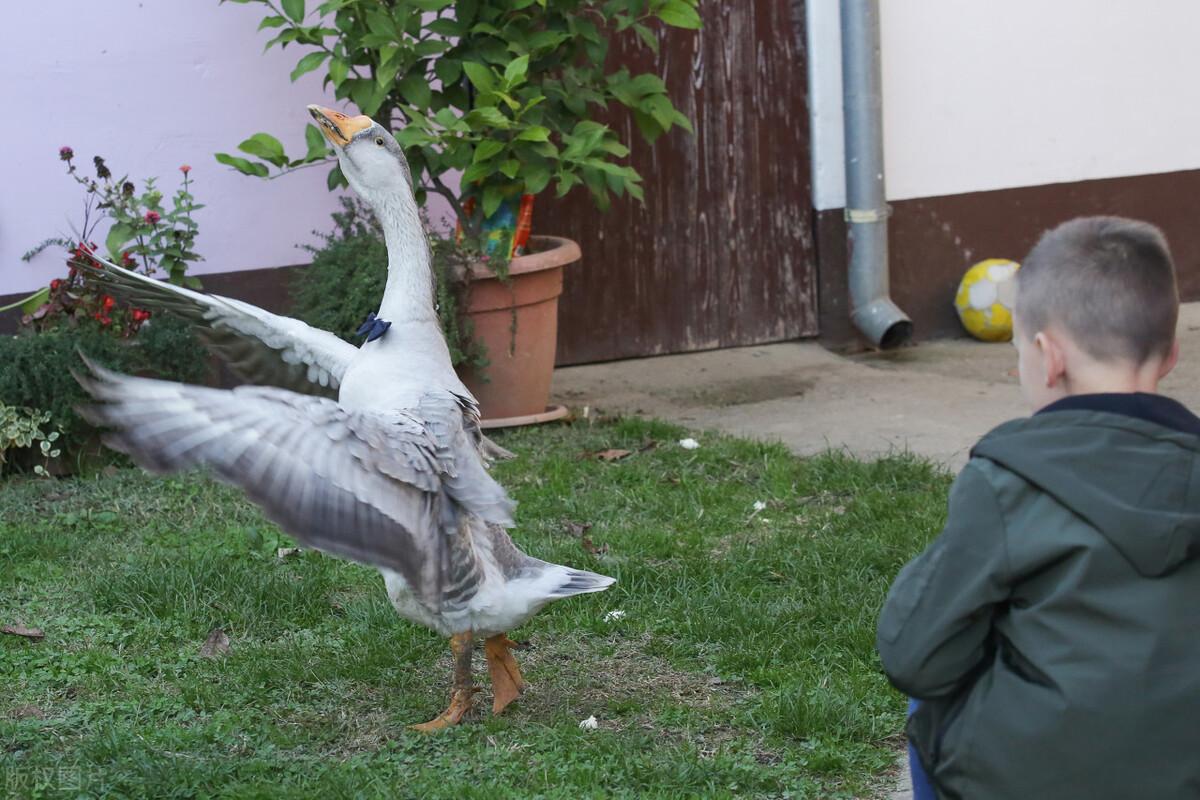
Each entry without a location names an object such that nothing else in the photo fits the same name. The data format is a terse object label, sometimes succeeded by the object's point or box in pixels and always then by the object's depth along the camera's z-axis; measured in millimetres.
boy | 1965
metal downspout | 7344
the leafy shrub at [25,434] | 5484
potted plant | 5746
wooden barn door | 7469
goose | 2875
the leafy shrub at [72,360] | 5531
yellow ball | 7676
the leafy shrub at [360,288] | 5828
